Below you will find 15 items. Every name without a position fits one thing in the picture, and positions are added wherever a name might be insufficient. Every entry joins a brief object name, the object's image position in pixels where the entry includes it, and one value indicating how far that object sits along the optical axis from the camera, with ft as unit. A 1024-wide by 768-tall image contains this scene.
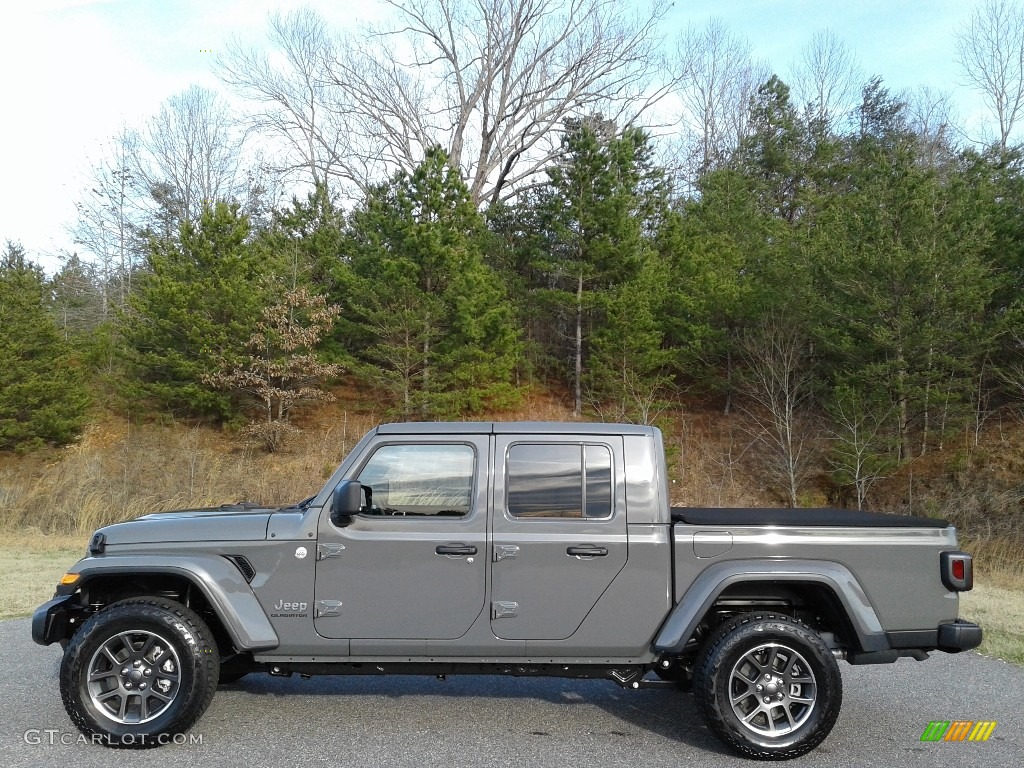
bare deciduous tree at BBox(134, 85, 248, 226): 136.56
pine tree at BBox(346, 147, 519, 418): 92.79
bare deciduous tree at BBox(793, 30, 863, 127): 127.24
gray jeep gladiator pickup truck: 16.66
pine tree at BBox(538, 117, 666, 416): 94.89
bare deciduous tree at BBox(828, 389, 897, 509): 80.07
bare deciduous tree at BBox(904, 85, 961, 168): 122.11
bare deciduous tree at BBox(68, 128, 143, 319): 137.28
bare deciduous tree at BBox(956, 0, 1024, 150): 126.93
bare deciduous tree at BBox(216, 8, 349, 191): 132.57
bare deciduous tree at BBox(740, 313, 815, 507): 89.45
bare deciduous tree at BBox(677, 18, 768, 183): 149.07
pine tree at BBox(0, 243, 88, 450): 97.86
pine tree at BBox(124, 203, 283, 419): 95.71
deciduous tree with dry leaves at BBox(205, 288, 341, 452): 97.09
